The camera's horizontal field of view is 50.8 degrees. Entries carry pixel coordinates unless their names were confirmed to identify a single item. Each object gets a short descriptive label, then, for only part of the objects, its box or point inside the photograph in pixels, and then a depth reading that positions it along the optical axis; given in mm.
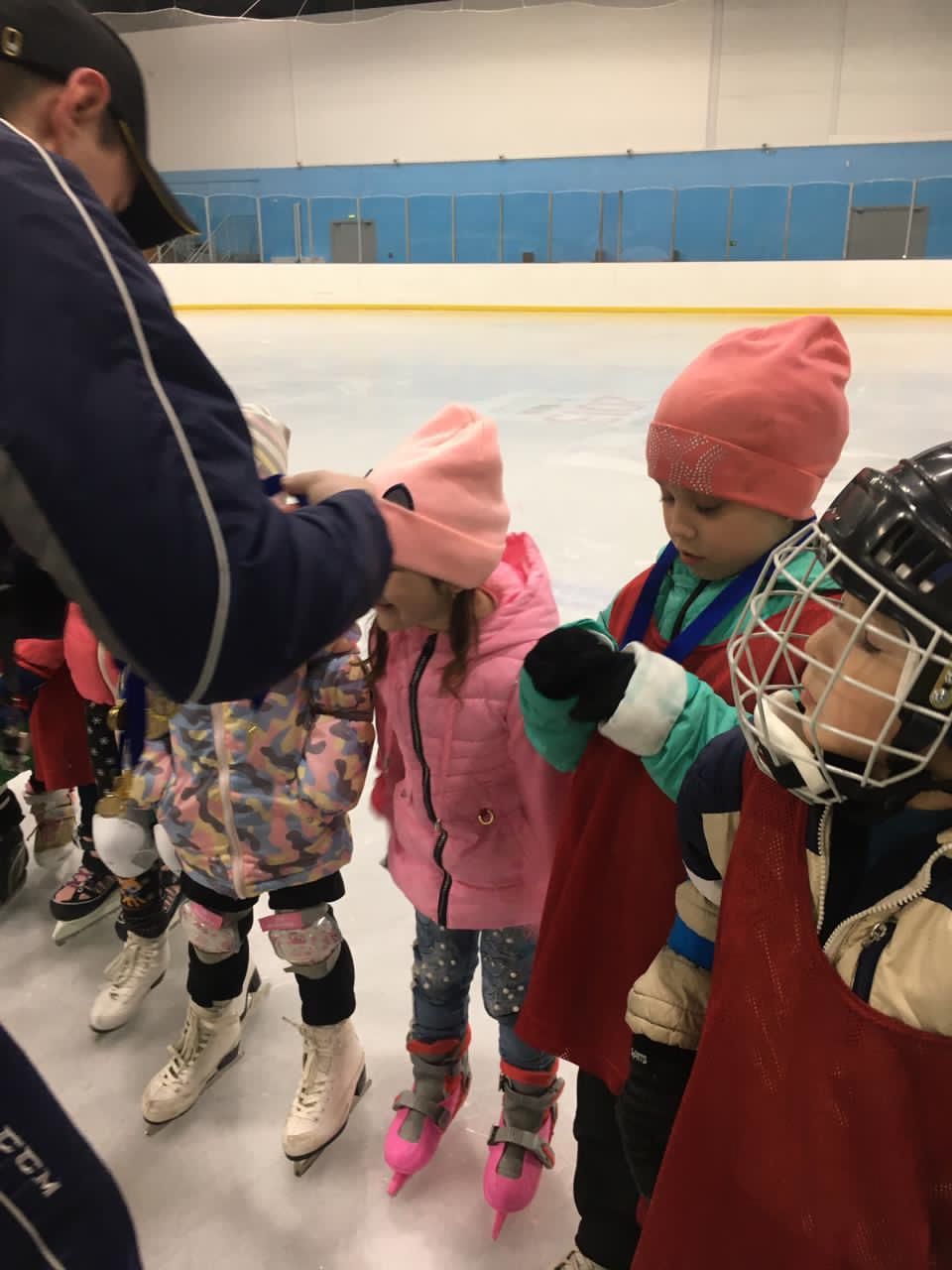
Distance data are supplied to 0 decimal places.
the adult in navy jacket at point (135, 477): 522
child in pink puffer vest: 1085
